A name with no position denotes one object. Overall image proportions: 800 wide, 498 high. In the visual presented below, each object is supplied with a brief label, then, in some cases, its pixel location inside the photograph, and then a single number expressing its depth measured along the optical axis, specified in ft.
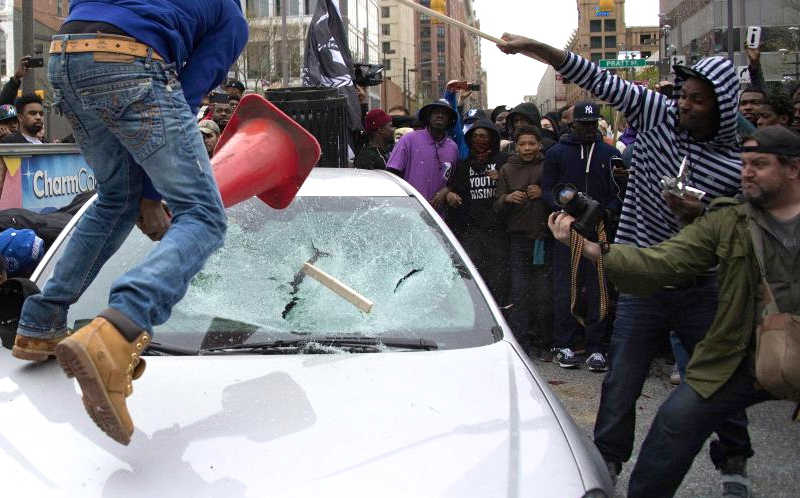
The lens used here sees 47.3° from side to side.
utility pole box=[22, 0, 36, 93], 41.11
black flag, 26.22
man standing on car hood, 6.69
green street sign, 55.71
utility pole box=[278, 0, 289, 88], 101.65
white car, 6.77
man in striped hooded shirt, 10.46
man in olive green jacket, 9.41
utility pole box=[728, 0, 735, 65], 72.18
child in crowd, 21.85
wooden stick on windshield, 9.80
